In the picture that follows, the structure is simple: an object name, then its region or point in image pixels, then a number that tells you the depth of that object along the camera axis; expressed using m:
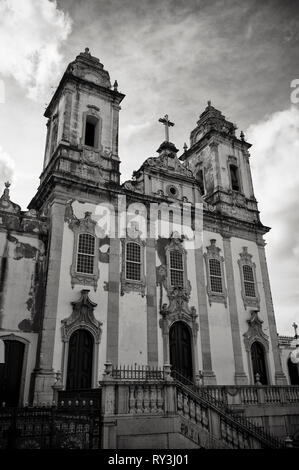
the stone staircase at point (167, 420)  10.09
